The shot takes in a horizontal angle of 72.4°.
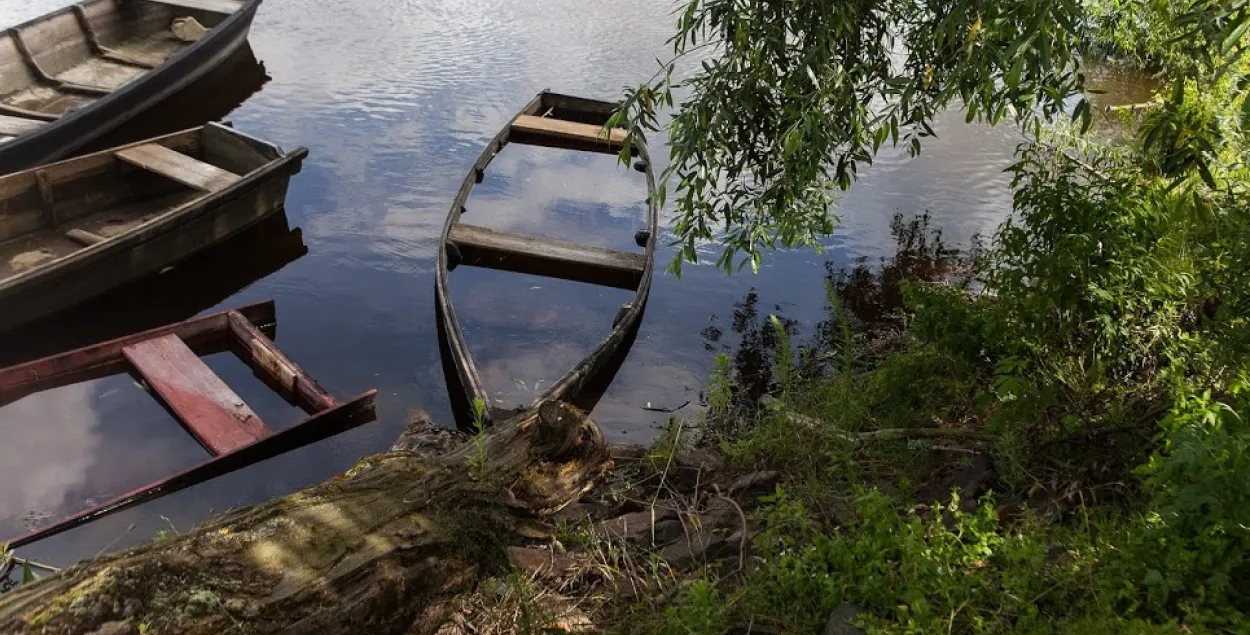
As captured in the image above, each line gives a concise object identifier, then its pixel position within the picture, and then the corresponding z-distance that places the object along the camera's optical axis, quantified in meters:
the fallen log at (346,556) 2.55
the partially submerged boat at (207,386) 6.64
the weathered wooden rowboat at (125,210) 8.02
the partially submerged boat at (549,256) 7.00
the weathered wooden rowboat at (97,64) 10.66
